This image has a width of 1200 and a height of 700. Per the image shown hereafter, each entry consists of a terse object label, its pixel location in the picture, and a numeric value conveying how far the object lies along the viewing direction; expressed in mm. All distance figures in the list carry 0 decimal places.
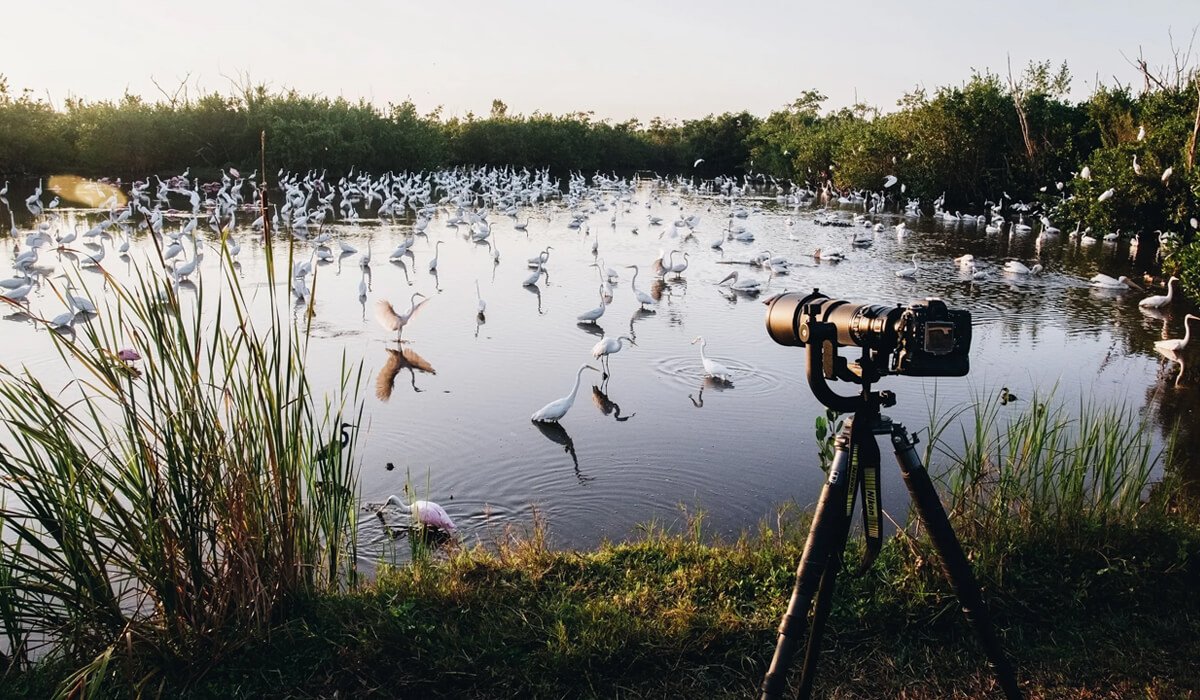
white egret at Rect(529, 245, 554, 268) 12312
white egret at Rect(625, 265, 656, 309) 10211
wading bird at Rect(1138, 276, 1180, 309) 9922
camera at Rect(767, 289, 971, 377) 2047
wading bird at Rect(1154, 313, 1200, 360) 7105
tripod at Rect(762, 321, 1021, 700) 2139
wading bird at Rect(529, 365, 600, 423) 5906
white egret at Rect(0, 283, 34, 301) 8953
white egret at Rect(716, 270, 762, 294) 11523
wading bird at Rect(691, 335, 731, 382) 7105
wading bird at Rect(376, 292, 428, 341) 8141
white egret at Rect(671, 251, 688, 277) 12325
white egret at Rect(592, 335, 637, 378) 7180
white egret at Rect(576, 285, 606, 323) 9250
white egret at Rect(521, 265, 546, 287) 11406
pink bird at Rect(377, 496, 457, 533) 4043
